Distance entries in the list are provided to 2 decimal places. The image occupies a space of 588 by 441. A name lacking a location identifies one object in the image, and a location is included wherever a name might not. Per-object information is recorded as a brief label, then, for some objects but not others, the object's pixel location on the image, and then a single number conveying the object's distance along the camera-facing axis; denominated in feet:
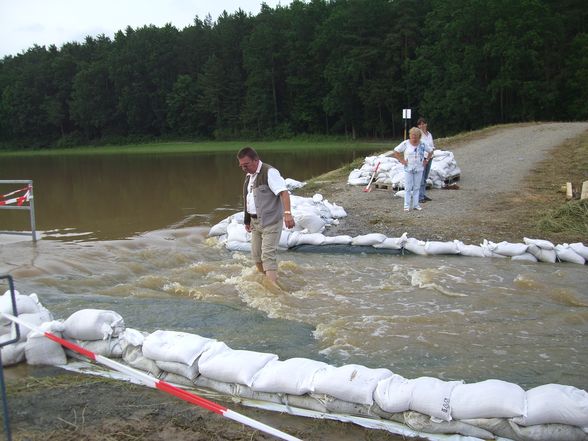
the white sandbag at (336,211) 35.42
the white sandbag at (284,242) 30.19
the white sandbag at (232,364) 13.33
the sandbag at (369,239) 28.66
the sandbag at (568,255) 25.27
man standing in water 20.88
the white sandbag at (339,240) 29.43
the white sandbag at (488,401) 11.21
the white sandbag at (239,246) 30.17
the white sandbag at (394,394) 11.84
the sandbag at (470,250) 26.94
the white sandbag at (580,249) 25.35
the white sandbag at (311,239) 29.78
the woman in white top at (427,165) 36.76
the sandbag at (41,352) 14.78
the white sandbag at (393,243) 28.22
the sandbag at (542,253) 25.64
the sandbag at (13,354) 14.78
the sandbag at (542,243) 25.81
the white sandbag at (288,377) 12.73
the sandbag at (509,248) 26.16
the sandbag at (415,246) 27.78
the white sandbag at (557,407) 10.73
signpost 64.88
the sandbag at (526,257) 25.90
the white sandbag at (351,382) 12.23
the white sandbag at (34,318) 15.32
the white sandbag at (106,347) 15.42
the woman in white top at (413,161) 34.09
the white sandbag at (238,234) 30.68
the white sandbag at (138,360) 14.55
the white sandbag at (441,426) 11.28
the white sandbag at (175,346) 14.14
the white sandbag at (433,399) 11.51
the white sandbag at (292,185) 49.57
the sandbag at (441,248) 27.35
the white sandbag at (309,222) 32.17
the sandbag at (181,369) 14.05
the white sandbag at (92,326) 15.58
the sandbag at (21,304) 16.20
